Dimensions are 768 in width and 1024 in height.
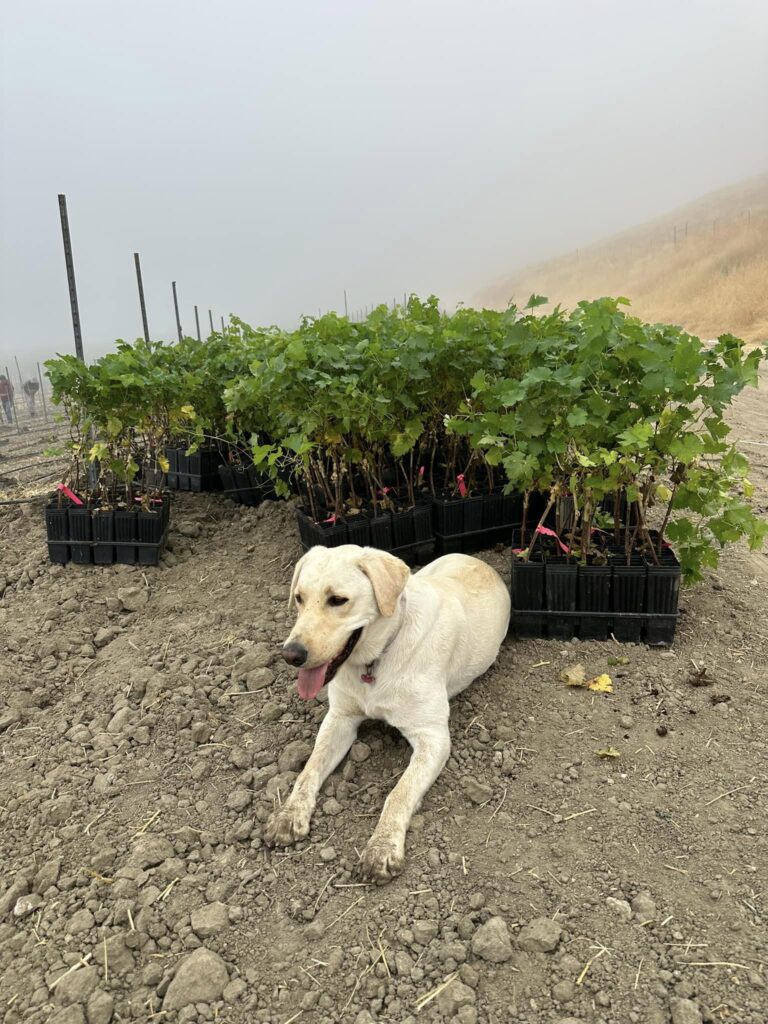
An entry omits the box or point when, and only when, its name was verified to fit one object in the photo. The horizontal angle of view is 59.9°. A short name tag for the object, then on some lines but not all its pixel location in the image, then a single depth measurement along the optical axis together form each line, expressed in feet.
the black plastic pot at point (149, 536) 16.85
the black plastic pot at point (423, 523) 15.51
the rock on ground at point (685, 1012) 6.06
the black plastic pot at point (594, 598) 11.91
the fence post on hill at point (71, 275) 19.52
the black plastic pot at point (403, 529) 15.33
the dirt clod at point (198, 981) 6.66
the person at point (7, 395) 52.95
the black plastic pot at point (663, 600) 11.69
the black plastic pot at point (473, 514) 15.60
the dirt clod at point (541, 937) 6.82
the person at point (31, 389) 59.92
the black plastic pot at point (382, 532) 15.08
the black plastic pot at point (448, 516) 15.49
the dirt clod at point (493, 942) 6.78
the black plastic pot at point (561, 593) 11.98
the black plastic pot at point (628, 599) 11.80
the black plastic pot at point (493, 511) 15.75
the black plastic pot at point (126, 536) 16.87
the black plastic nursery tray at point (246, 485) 21.12
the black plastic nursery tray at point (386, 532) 14.88
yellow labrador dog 8.13
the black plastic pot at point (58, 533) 16.78
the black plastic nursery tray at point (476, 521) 15.58
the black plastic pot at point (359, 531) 14.92
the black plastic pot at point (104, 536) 16.79
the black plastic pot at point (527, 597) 12.10
